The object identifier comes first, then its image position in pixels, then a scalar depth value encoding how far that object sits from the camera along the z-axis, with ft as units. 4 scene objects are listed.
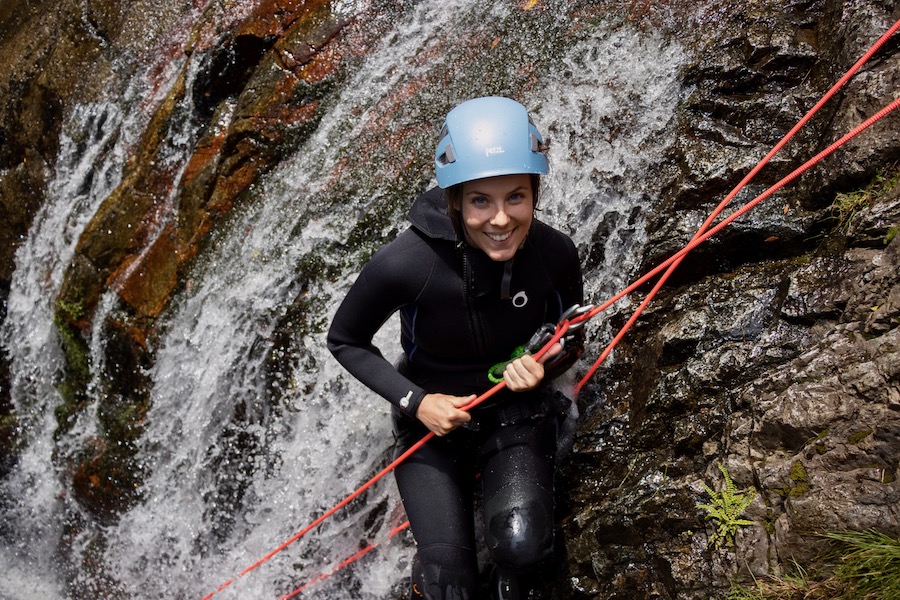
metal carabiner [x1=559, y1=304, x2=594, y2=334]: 9.23
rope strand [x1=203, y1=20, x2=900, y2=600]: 8.73
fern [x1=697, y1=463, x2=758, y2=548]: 8.50
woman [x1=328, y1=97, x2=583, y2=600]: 8.36
